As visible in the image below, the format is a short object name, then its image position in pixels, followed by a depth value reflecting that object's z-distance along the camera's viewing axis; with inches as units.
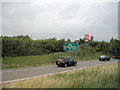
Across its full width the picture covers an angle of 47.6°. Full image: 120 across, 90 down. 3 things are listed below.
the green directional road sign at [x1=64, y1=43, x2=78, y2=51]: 1286.2
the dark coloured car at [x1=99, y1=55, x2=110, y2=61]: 1326.6
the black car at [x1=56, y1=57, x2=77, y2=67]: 814.2
